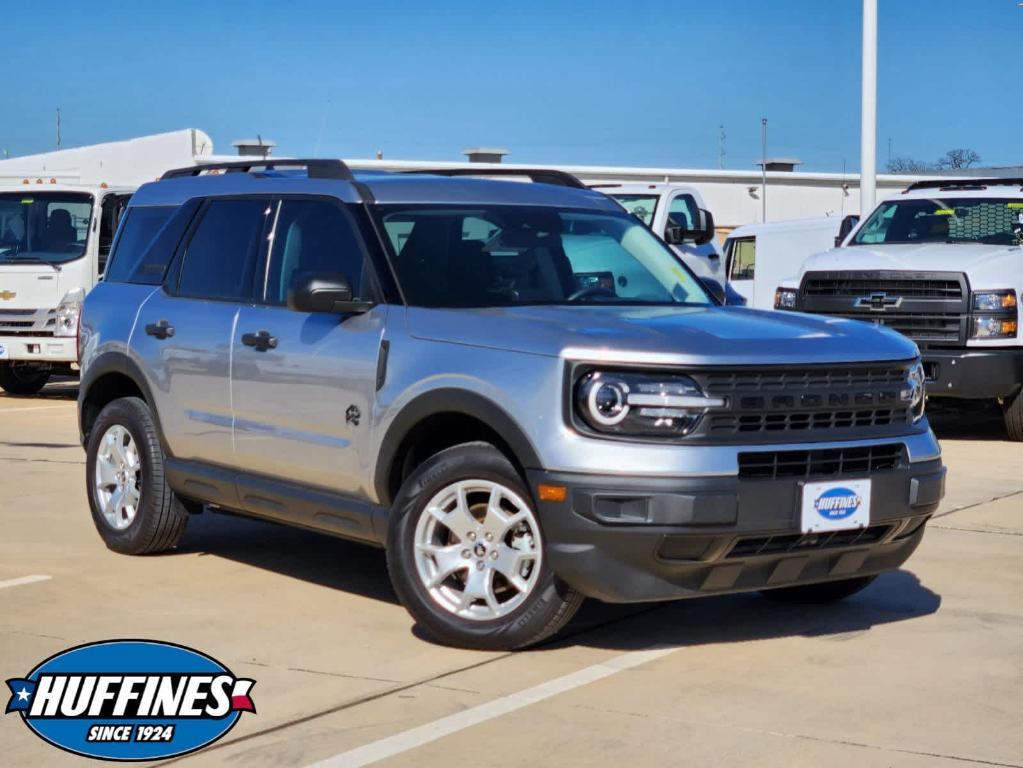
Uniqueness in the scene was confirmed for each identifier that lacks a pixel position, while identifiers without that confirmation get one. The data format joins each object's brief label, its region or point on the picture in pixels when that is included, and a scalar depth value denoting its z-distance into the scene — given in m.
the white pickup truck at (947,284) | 13.23
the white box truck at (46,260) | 17.81
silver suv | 5.77
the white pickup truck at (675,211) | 18.44
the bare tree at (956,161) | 65.12
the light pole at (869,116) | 20.61
